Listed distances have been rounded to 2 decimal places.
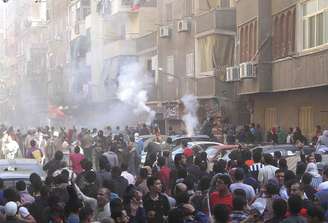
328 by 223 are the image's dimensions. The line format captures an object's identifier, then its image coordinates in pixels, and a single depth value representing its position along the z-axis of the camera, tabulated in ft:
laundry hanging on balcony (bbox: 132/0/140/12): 179.92
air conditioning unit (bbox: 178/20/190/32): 133.08
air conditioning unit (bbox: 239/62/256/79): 100.27
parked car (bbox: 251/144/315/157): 57.69
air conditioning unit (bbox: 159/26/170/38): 144.56
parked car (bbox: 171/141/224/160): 70.63
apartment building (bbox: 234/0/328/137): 83.76
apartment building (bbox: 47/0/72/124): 252.19
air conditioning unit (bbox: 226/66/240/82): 106.22
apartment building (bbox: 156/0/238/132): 119.24
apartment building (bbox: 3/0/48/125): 294.52
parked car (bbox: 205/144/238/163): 63.36
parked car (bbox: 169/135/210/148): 77.87
